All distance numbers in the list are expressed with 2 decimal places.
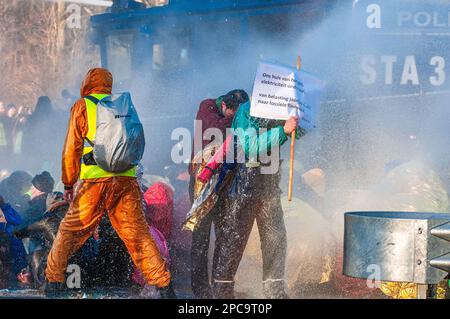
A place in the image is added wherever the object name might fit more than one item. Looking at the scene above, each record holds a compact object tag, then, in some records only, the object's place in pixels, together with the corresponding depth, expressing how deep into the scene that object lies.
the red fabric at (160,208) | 17.44
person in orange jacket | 14.53
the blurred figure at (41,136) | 29.34
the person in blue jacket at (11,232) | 17.05
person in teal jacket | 15.03
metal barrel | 11.27
